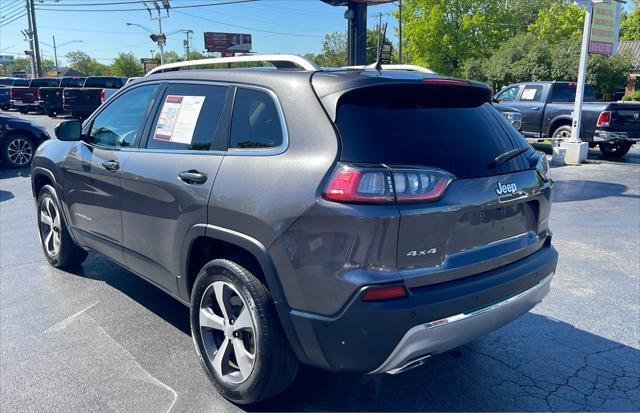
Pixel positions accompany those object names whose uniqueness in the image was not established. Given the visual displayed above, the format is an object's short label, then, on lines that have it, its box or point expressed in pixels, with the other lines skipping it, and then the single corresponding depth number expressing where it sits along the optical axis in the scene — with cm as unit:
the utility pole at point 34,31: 4644
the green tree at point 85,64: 11420
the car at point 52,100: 2580
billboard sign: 4945
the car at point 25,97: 2762
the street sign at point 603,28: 1655
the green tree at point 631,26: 5628
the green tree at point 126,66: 8094
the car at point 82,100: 2180
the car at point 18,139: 1122
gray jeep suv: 238
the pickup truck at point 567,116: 1277
